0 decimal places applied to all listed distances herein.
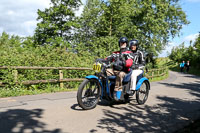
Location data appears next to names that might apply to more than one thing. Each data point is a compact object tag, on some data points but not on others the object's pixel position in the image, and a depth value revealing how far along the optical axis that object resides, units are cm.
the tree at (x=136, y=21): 2600
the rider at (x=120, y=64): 542
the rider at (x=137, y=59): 629
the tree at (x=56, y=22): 2799
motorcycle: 509
